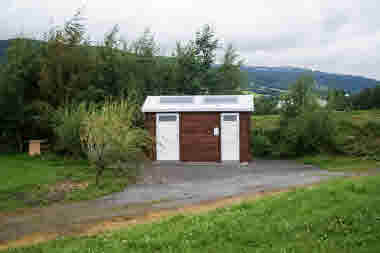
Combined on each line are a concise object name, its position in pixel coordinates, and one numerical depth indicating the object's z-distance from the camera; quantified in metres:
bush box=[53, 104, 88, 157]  14.51
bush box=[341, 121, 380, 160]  16.11
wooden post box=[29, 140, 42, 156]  16.02
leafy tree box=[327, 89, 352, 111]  16.95
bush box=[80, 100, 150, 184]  10.94
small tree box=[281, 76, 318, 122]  17.40
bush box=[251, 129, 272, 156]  18.05
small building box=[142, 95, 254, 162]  16.25
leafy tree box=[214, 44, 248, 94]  27.46
